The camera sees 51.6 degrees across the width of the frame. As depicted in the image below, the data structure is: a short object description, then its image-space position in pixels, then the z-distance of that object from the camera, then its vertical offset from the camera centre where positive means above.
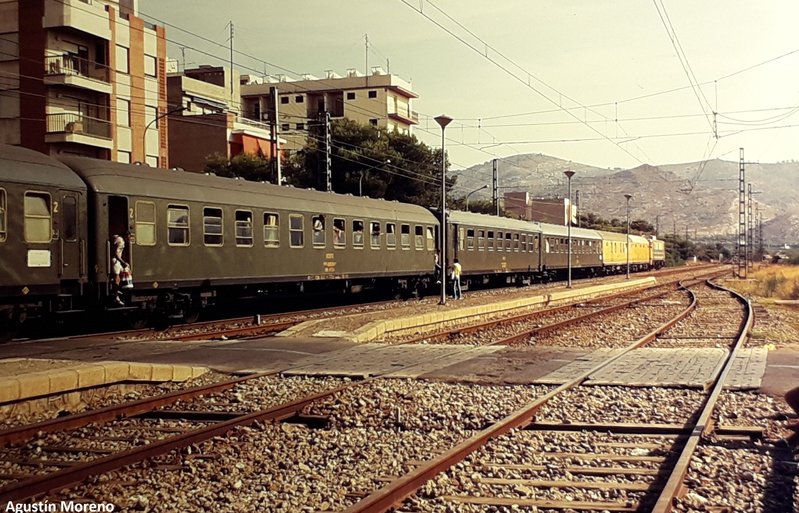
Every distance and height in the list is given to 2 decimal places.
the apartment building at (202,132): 61.56 +10.21
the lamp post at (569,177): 39.00 +3.84
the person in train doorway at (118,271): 15.64 -0.10
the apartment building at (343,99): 83.00 +17.09
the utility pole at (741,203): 58.80 +3.76
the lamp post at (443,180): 24.23 +2.44
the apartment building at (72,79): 40.88 +9.64
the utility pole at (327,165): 33.65 +4.00
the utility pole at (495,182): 53.37 +5.08
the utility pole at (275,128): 31.90 +5.37
